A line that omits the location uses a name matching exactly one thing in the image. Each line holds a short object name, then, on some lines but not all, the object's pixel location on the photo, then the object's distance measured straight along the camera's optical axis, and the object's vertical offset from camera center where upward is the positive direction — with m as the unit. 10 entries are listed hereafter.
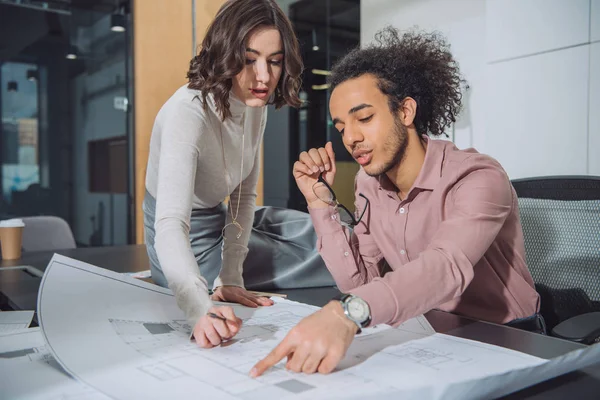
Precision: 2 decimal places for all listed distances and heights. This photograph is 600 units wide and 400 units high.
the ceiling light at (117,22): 5.07 +1.53
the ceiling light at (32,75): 5.11 +1.01
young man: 0.85 -0.04
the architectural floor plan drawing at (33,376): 0.52 -0.22
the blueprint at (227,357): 0.52 -0.22
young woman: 1.00 +0.01
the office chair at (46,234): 2.44 -0.28
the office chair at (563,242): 1.21 -0.16
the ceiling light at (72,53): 5.18 +1.24
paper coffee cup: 1.78 -0.22
